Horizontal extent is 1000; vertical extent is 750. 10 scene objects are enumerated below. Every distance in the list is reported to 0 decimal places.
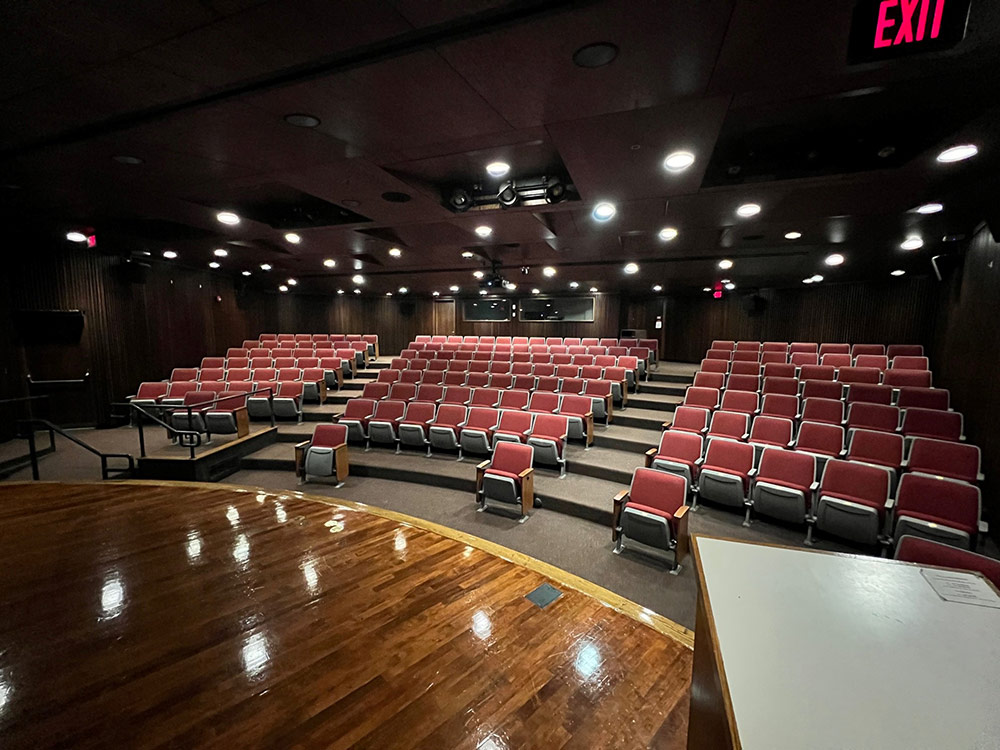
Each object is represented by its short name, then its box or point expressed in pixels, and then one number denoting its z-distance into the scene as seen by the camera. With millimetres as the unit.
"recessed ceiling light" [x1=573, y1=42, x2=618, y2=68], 1881
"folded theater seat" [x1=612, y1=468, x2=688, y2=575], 3035
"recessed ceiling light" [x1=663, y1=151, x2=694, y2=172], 2986
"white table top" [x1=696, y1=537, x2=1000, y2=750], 744
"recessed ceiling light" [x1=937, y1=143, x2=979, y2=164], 2785
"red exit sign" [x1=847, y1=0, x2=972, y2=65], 1493
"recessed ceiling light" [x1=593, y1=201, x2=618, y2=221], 4233
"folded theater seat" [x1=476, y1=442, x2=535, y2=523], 3887
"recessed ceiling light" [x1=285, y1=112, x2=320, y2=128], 2568
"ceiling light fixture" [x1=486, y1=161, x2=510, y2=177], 3580
